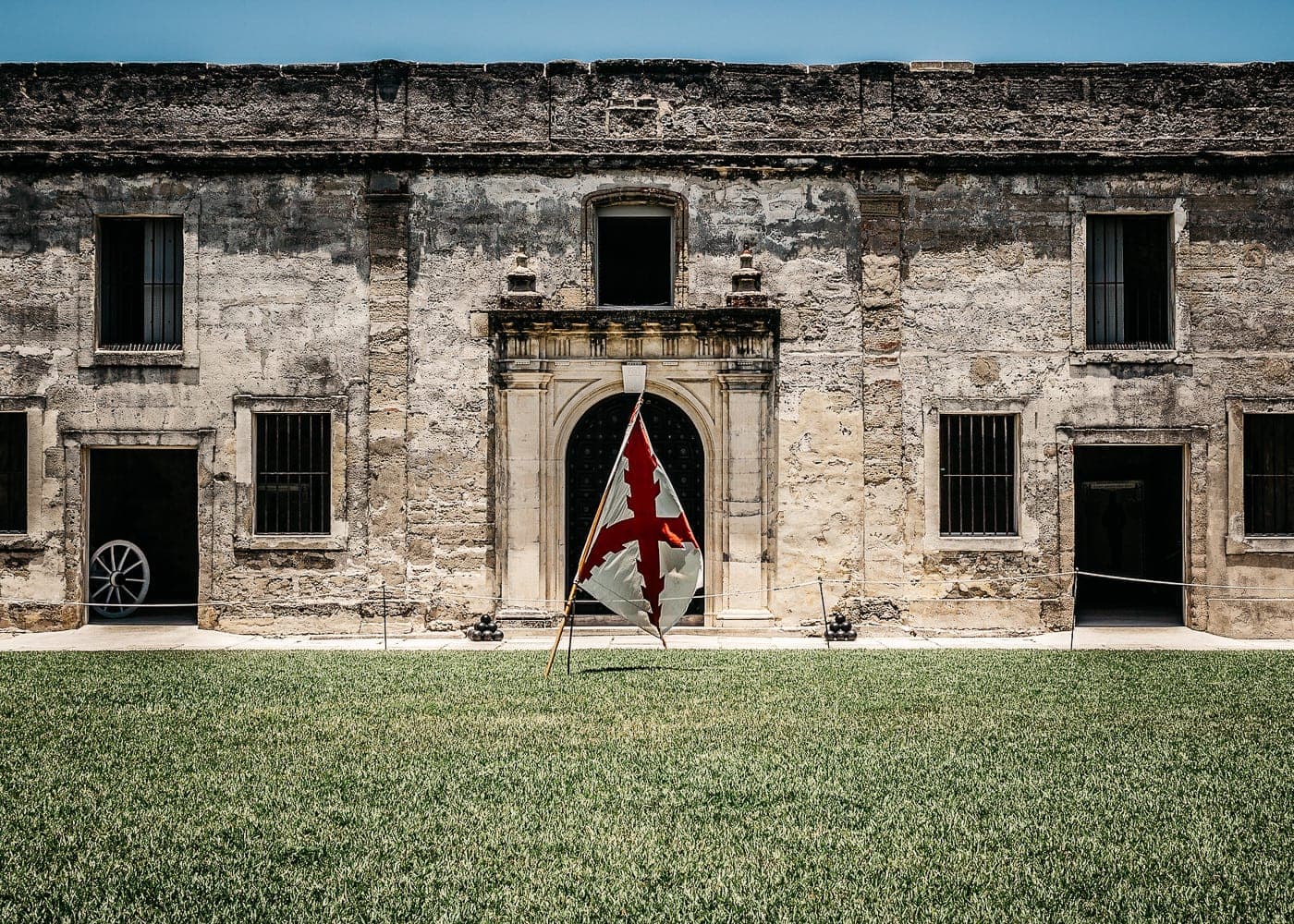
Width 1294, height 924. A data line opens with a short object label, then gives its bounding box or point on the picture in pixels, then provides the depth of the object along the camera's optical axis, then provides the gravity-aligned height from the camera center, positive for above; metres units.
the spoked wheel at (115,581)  15.52 -1.39
